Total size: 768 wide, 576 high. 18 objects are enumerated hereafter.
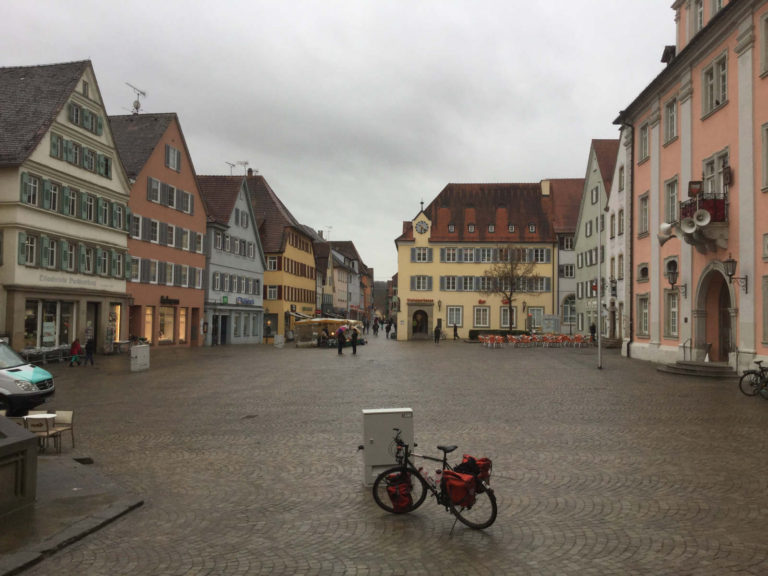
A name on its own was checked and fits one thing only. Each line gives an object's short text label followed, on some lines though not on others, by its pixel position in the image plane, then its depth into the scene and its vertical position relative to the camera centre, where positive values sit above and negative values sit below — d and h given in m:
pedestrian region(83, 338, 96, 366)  28.98 -1.41
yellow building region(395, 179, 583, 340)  63.94 +5.38
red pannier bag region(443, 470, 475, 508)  6.78 -1.61
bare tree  56.94 +3.94
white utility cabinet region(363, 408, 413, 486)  8.41 -1.36
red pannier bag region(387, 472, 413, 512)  7.32 -1.77
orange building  40.94 +5.26
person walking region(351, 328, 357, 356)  37.25 -1.01
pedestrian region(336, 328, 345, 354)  38.83 -1.04
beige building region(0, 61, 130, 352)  29.19 +4.71
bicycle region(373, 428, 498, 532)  6.83 -1.74
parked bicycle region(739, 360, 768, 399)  17.06 -1.41
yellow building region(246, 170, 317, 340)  64.25 +5.63
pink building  22.09 +4.83
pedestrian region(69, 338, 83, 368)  28.86 -1.47
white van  14.73 -1.52
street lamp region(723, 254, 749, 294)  22.56 +1.73
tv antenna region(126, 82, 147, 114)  46.25 +13.76
